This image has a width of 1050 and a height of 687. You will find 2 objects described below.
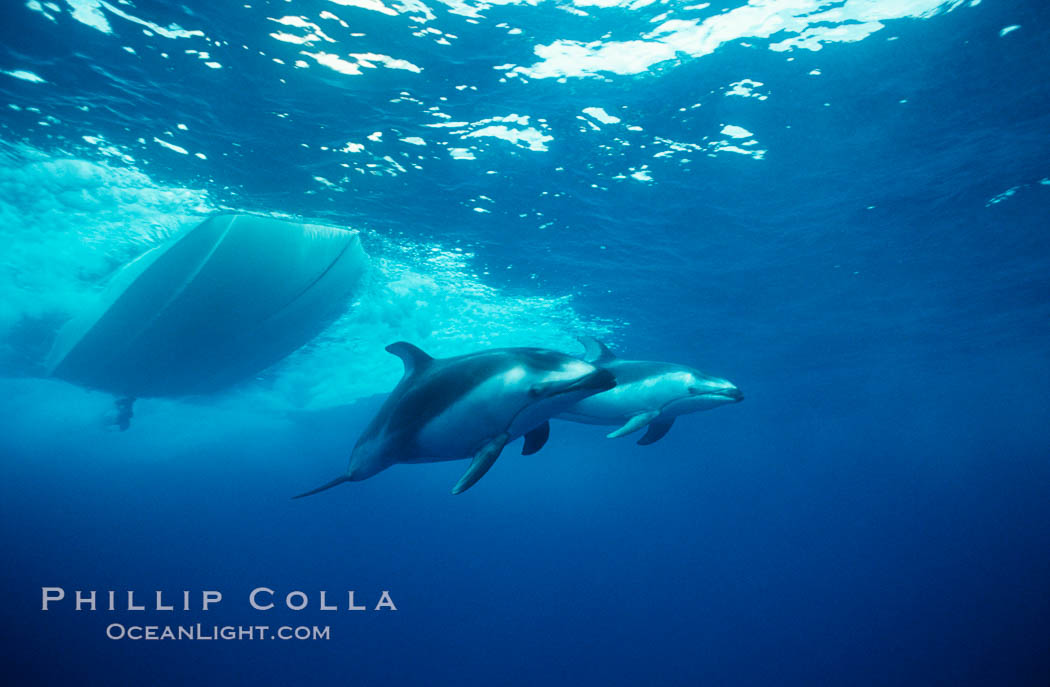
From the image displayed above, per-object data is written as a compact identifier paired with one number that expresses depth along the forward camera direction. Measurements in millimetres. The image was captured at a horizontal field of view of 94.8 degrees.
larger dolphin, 2736
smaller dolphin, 4867
